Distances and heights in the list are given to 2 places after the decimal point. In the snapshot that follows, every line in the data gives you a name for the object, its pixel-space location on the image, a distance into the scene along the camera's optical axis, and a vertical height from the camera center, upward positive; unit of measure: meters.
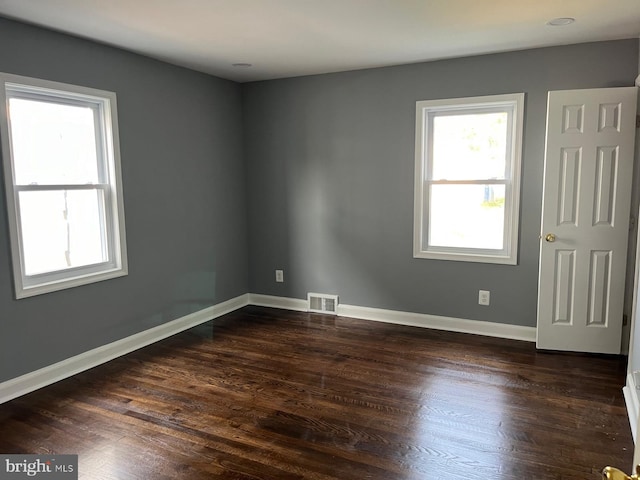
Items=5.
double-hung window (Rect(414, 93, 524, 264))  3.89 +0.08
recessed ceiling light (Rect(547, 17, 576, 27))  2.96 +1.09
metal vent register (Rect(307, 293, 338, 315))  4.75 -1.21
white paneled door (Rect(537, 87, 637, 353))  3.33 -0.24
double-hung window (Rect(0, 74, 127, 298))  2.97 +0.04
